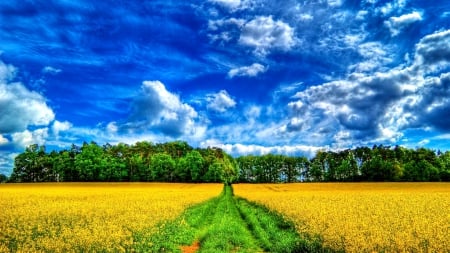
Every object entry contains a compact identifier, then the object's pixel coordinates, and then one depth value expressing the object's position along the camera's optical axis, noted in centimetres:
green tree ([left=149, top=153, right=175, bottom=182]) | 11944
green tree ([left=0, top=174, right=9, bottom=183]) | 15840
